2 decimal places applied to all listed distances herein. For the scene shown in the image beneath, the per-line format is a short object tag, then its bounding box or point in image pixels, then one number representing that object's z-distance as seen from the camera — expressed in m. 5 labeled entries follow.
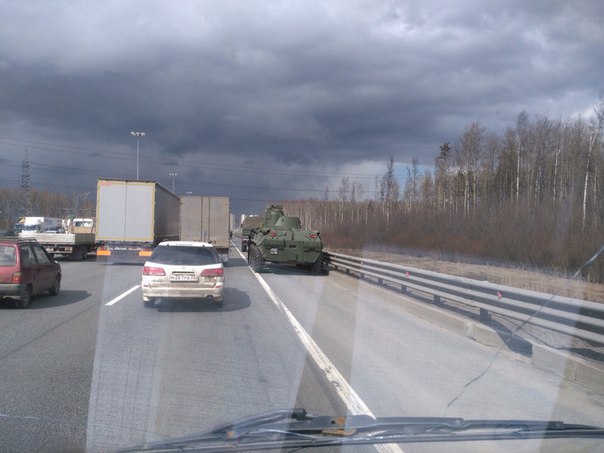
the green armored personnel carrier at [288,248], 22.69
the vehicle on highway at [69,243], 28.08
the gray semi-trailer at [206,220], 28.28
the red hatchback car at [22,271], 11.48
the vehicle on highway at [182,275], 11.64
